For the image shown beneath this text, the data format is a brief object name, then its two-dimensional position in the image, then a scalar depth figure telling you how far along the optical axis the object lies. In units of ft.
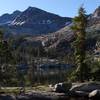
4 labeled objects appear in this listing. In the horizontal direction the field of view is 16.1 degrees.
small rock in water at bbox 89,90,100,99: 207.72
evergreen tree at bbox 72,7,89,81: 269.44
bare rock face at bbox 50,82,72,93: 222.48
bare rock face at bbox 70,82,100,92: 224.53
